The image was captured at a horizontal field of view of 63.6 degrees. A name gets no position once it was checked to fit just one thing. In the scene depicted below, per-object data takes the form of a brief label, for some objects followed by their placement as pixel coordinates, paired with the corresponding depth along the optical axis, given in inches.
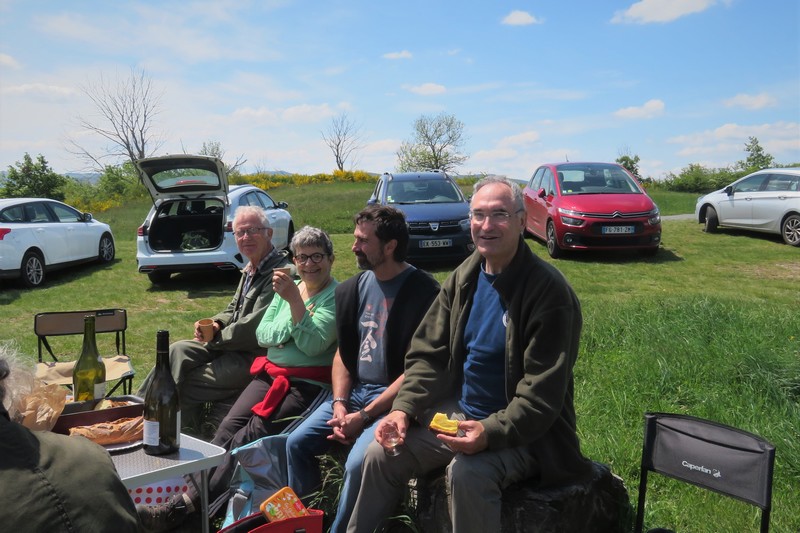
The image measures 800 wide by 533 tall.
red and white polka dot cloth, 130.6
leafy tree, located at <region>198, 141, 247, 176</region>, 2033.5
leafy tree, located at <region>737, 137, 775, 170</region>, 1578.9
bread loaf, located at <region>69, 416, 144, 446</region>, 99.1
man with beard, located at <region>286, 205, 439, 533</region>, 130.2
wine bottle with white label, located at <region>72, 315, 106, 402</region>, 128.3
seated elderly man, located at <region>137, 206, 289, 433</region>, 162.9
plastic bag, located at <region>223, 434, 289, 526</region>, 129.6
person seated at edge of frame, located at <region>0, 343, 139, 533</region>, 54.4
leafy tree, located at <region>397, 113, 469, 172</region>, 2381.9
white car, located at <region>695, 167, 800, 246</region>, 459.2
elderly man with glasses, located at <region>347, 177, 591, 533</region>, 98.6
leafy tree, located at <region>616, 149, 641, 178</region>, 1348.4
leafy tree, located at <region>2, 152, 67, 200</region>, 1358.3
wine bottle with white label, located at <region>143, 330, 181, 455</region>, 98.3
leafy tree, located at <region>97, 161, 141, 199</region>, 1745.8
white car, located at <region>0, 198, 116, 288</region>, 397.7
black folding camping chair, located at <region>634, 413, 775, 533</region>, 91.9
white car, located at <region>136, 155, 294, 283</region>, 372.5
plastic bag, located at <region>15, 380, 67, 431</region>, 96.0
